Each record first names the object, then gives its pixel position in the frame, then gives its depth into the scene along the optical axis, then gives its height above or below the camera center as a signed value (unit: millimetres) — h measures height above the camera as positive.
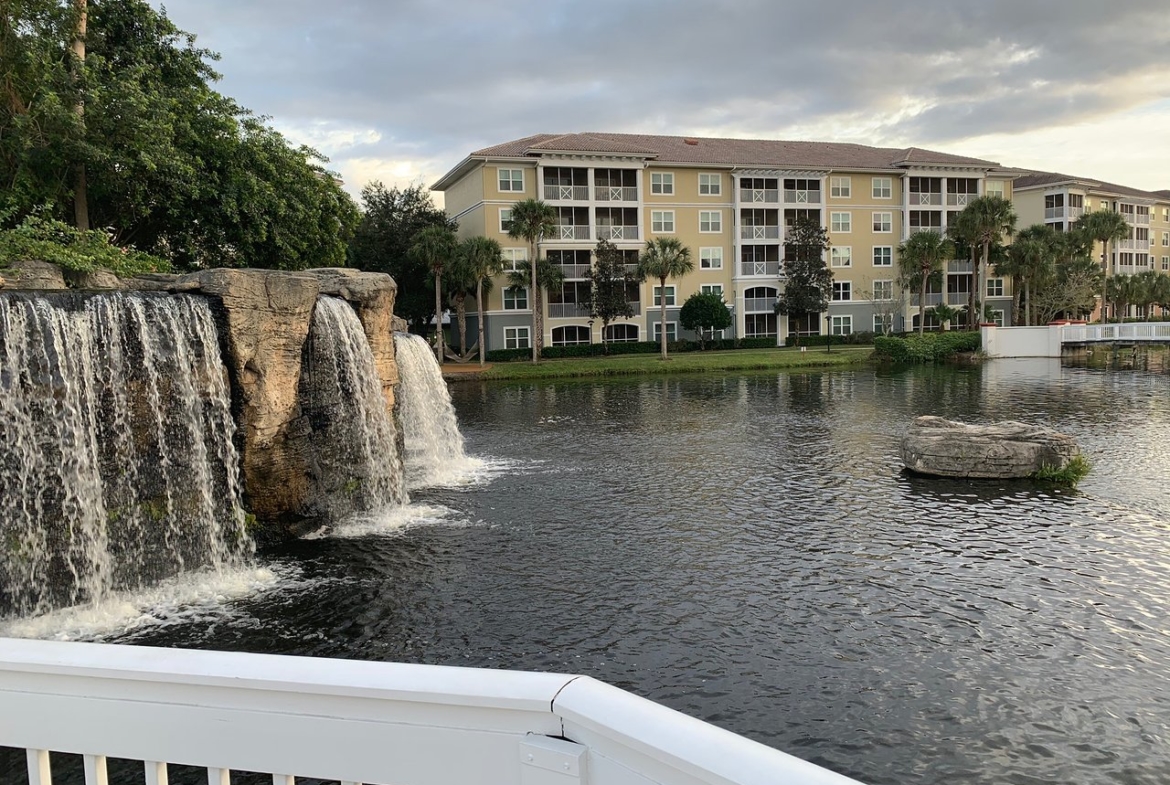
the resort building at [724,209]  57625 +10424
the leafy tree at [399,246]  58812 +7689
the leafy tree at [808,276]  61281 +4867
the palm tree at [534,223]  50438 +7830
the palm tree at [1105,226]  68312 +9007
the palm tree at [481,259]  51562 +5829
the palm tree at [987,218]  60156 +8731
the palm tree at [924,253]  60438 +6296
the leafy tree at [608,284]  56031 +4226
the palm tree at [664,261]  53656 +5526
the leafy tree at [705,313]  58844 +2074
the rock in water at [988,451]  15633 -2349
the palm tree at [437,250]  50906 +6314
